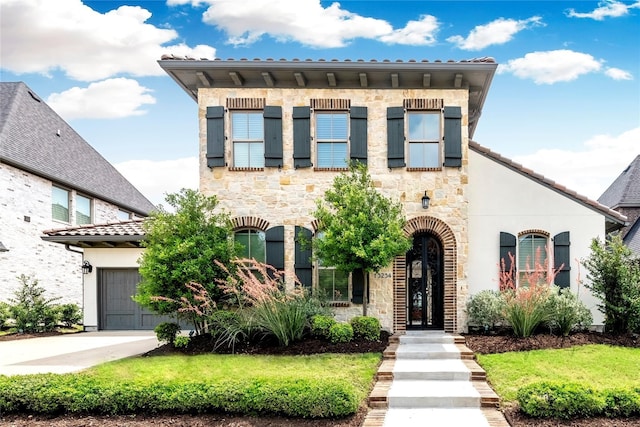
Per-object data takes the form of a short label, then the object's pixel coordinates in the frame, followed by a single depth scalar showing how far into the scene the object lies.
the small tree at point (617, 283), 10.96
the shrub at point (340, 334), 10.16
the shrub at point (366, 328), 10.52
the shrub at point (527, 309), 10.50
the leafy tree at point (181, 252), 10.18
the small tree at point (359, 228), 10.30
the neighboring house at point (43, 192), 16.97
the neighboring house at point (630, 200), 23.99
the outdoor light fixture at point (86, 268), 15.55
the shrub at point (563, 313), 10.75
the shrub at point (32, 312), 15.02
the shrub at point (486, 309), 11.35
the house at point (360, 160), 11.92
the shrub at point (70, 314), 15.68
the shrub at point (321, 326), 10.29
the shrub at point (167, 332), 10.61
